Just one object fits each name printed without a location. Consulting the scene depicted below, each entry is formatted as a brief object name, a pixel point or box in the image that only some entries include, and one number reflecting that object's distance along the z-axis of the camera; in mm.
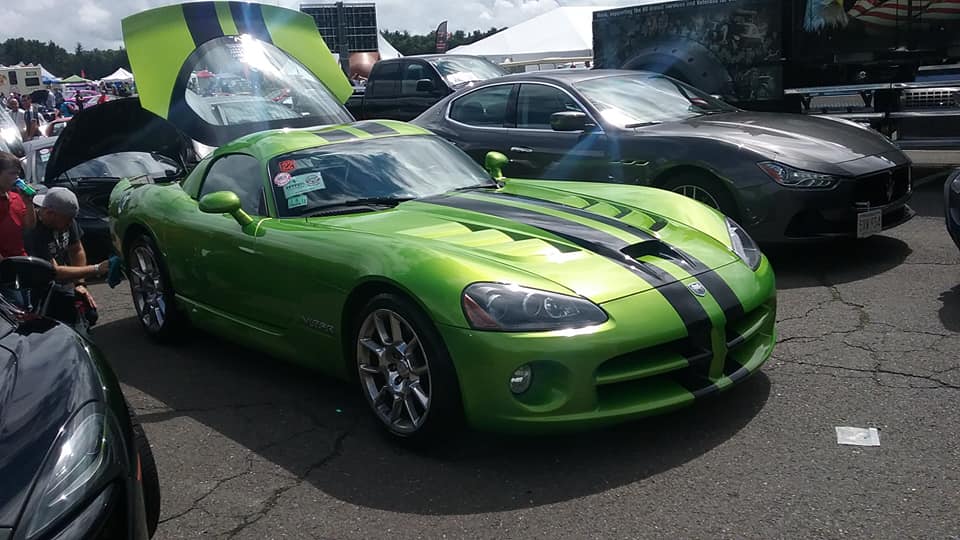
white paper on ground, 3689
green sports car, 3572
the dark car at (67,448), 2303
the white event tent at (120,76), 54497
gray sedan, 6215
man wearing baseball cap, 4781
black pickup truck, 13664
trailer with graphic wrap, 10078
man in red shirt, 4984
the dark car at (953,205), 5535
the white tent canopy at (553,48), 31141
